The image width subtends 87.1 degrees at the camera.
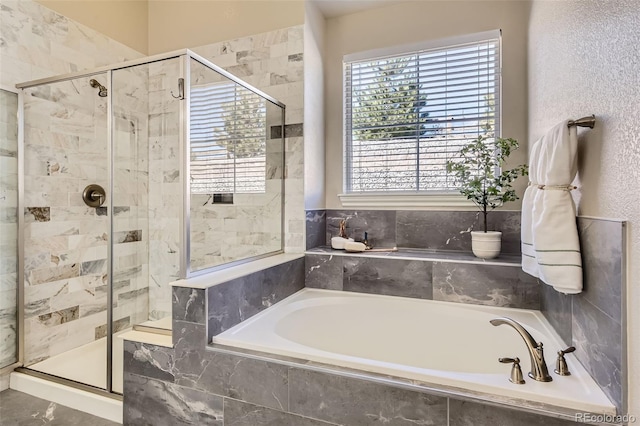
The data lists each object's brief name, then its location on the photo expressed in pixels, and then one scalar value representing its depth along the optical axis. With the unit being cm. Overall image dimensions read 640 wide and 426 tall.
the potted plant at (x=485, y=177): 211
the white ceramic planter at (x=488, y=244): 210
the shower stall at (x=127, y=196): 197
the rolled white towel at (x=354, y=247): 245
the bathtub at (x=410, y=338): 120
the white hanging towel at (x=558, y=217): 125
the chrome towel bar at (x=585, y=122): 119
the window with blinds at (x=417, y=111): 245
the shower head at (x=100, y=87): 213
